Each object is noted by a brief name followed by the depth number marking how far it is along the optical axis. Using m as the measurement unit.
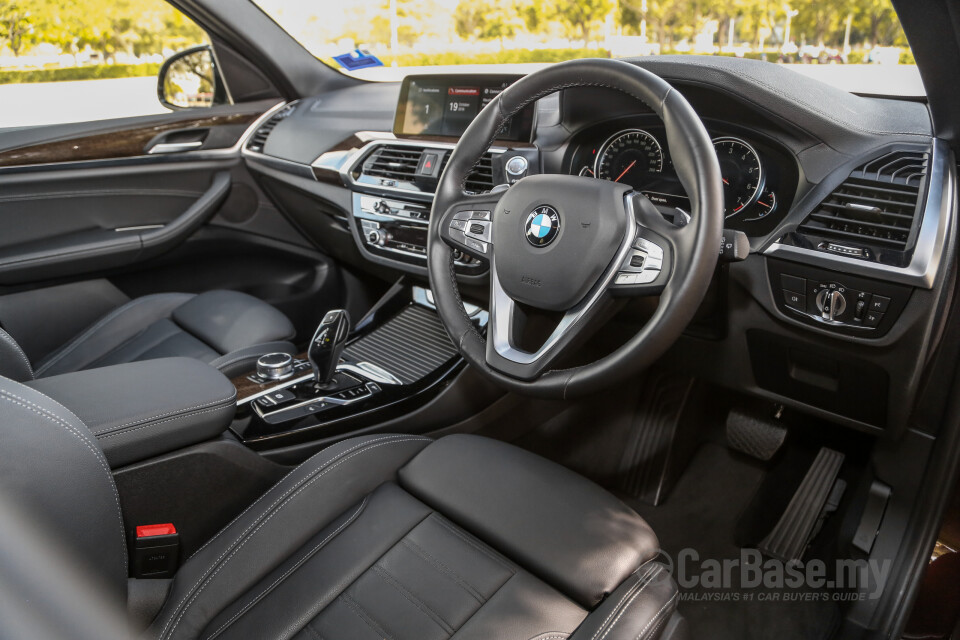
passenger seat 2.05
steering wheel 1.18
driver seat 1.07
